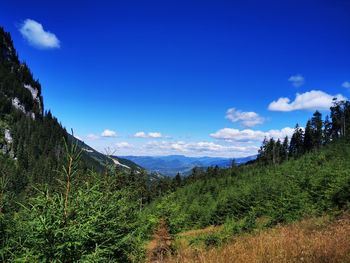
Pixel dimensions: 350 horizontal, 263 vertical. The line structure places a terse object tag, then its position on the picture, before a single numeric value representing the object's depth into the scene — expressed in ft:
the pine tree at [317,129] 343.67
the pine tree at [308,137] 345.31
